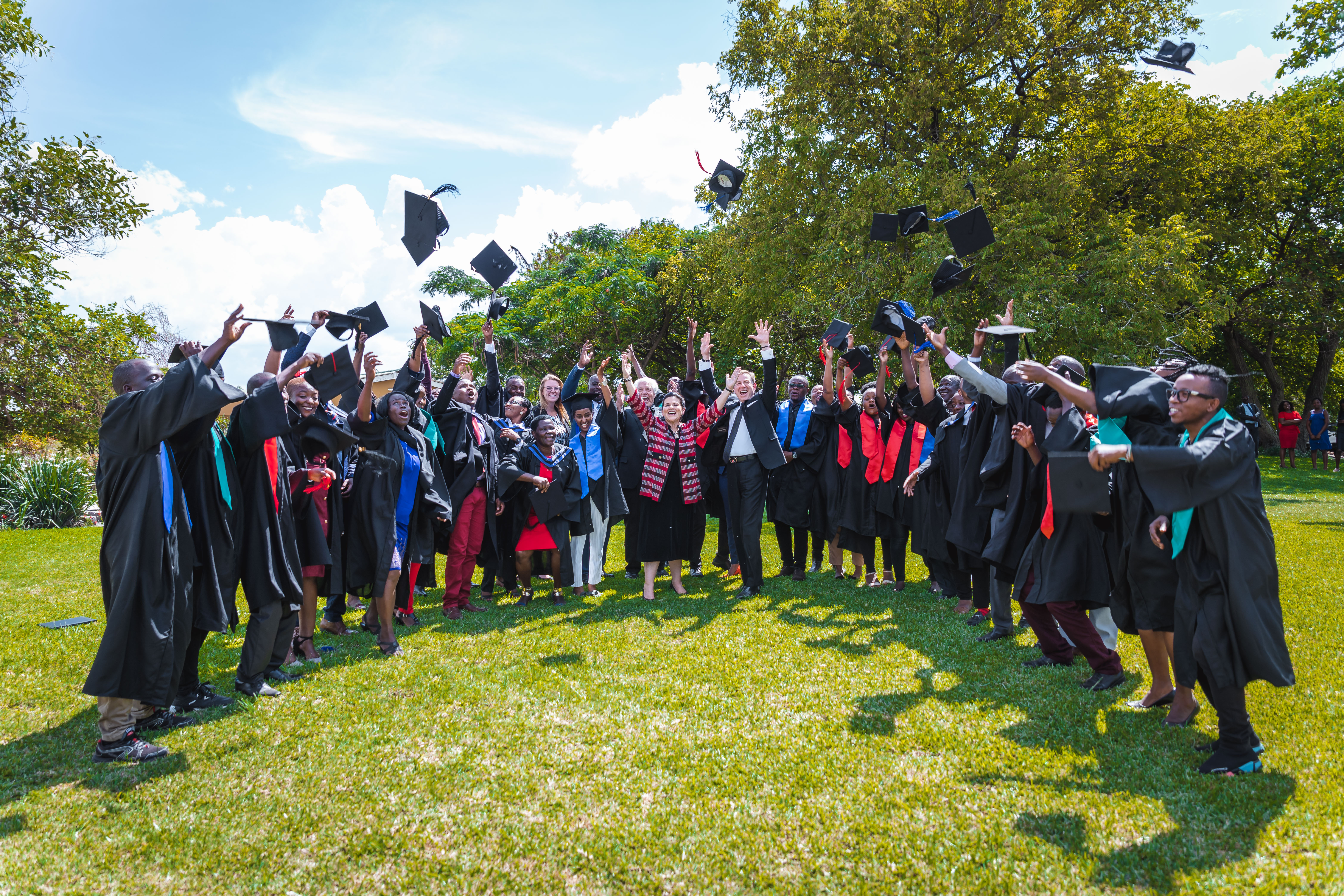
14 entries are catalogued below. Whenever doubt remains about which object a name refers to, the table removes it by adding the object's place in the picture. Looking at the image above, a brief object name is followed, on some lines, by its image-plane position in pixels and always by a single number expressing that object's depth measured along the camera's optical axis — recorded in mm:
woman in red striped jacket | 7418
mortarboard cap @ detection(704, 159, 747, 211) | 10133
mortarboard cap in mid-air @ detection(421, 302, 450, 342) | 6332
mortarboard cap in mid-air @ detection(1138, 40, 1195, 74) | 8773
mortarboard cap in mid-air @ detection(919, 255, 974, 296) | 6520
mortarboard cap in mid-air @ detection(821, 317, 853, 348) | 7699
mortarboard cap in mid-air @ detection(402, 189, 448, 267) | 7191
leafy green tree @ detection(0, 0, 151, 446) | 14578
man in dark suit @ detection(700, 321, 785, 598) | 7148
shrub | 14766
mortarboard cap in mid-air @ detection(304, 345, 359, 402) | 5922
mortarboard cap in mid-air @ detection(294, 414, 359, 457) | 5176
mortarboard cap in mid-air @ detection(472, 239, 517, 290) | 8195
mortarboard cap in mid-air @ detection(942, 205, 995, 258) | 6949
